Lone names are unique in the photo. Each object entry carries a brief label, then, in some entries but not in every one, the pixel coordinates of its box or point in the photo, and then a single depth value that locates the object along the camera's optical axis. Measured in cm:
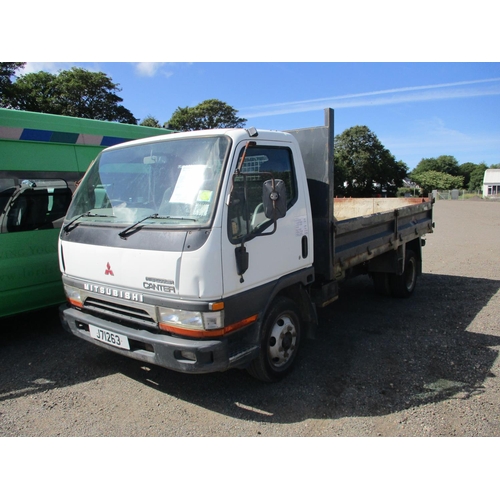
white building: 6494
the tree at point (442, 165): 9656
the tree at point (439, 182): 7019
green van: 452
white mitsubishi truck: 286
